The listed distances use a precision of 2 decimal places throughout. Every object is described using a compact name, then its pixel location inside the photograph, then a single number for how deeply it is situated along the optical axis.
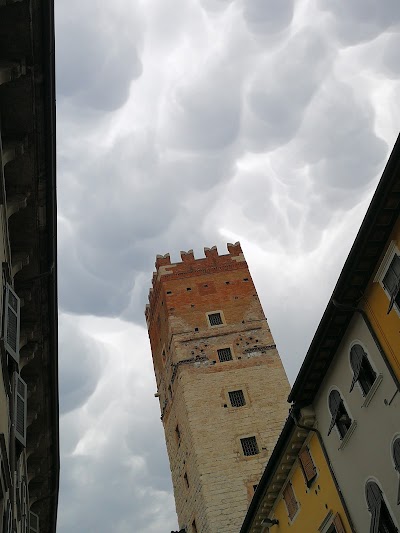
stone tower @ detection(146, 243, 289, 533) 33.19
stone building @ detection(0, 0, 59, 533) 9.06
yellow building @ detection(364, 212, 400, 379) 12.38
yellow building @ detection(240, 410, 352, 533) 16.02
